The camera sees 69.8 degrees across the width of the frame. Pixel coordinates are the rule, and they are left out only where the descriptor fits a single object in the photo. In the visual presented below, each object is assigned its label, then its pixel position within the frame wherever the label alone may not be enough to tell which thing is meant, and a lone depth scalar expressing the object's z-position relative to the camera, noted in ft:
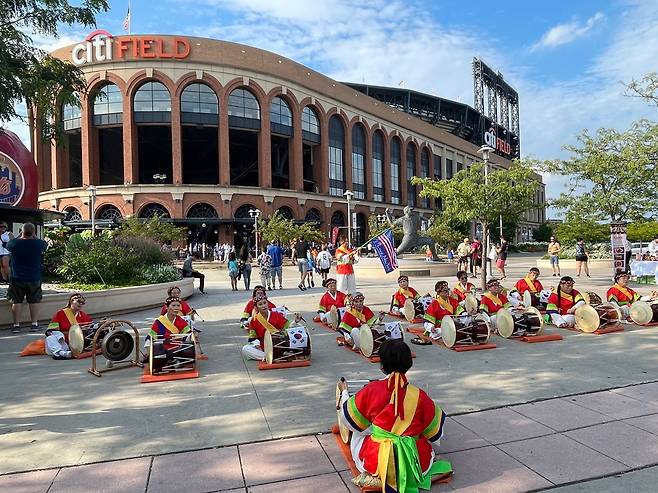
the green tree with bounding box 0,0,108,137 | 29.27
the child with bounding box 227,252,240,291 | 60.70
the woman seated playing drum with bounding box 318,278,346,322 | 32.94
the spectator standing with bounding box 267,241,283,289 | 58.66
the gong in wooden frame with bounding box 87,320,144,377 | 21.89
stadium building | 138.82
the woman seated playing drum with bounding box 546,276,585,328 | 31.04
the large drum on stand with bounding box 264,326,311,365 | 23.00
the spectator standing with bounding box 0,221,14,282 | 37.50
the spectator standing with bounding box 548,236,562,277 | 72.74
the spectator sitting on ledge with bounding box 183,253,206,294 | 57.41
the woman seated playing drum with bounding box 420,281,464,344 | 27.99
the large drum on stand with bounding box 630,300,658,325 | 31.55
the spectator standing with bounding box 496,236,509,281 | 70.08
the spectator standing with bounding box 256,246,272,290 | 59.88
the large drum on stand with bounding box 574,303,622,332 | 29.25
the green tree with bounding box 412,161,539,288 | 50.96
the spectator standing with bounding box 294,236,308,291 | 60.32
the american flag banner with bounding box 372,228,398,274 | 38.81
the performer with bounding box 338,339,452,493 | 10.91
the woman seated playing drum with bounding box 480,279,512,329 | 29.76
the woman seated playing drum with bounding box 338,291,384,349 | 26.71
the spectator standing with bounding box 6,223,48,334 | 30.48
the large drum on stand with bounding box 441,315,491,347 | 26.02
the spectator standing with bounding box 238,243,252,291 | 59.72
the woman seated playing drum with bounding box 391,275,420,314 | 35.63
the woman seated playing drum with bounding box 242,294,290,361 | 24.03
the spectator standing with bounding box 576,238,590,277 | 68.39
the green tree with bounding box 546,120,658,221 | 58.59
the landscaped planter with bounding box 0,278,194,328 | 34.53
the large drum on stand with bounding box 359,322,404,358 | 23.95
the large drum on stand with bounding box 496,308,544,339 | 27.81
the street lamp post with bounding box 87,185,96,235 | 120.56
